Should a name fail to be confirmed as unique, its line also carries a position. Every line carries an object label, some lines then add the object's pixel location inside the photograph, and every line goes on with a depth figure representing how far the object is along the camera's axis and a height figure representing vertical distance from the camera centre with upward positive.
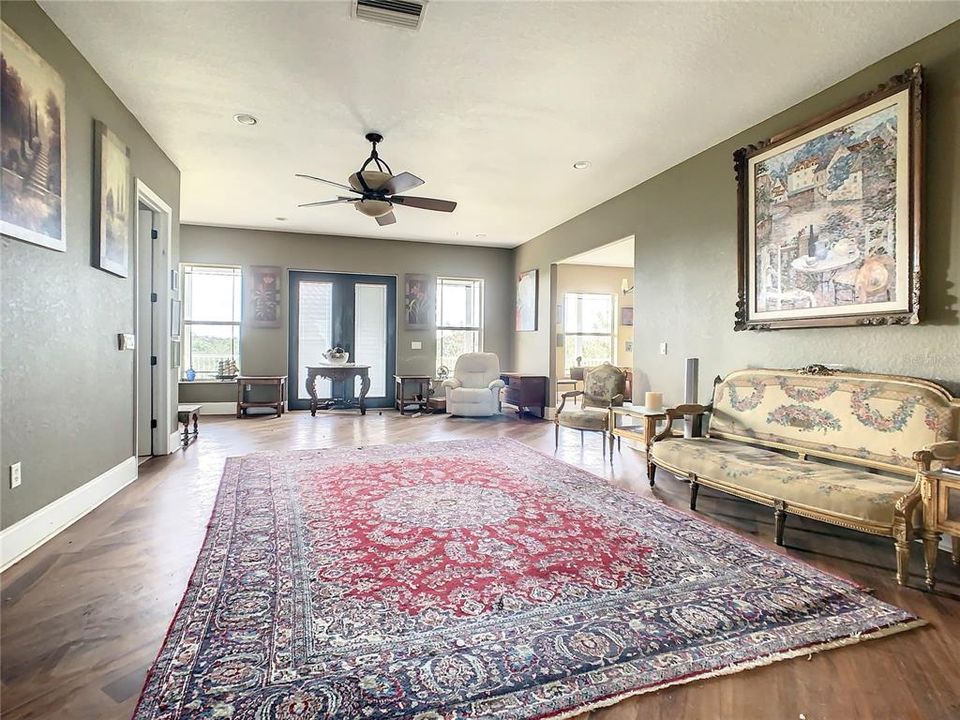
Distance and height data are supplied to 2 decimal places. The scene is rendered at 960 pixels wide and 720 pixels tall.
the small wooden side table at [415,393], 8.09 -0.59
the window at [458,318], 8.96 +0.70
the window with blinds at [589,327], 9.59 +0.58
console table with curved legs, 7.73 -0.32
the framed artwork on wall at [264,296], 7.91 +0.94
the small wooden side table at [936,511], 2.17 -0.68
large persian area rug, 1.50 -1.00
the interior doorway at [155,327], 4.56 +0.26
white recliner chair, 7.46 -0.46
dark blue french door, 8.30 +0.50
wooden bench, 5.25 -0.66
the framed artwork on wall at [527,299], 8.11 +0.98
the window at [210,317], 7.80 +0.60
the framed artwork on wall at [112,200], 3.29 +1.10
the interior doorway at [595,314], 9.41 +0.85
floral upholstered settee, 2.44 -0.56
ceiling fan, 4.17 +1.45
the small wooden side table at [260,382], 7.42 -0.52
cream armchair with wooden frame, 5.00 -0.46
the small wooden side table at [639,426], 4.07 -0.60
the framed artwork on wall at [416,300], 8.60 +0.97
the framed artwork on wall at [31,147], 2.35 +1.06
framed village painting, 2.90 +0.95
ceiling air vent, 2.56 +1.82
